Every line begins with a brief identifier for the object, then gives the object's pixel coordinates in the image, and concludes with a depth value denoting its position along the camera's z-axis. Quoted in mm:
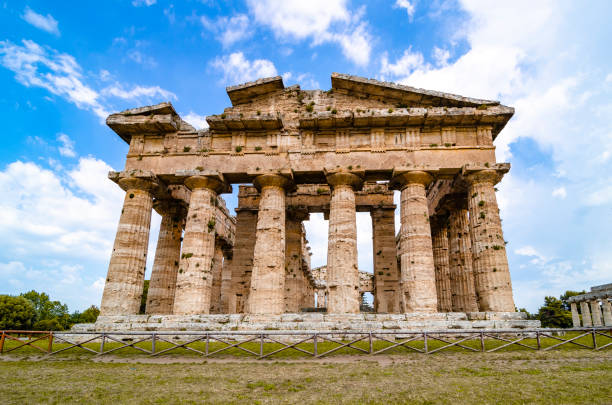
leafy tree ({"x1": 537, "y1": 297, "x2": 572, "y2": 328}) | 43825
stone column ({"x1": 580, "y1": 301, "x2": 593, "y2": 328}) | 28234
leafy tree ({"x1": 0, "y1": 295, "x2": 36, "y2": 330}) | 38094
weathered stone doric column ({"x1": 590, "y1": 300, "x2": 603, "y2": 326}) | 27397
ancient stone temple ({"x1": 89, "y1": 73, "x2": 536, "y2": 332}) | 16094
